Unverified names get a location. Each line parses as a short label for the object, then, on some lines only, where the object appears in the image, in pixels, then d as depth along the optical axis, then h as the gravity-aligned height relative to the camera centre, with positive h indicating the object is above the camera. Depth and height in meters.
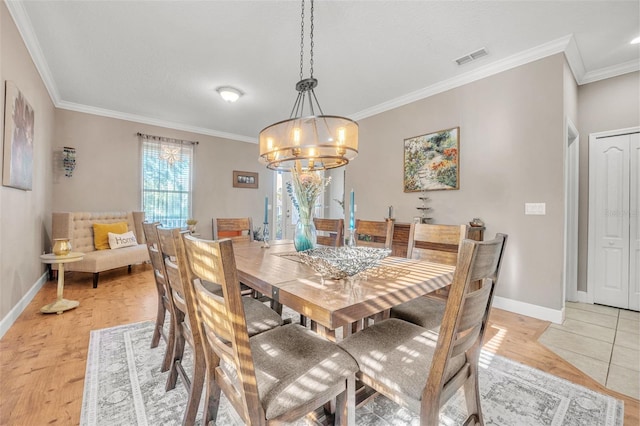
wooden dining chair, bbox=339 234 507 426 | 0.82 -0.54
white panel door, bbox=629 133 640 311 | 2.88 -0.02
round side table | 2.64 -0.88
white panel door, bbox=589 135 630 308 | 2.95 +0.03
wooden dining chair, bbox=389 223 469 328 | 1.55 -0.28
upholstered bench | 3.49 -0.53
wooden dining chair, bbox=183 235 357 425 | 0.80 -0.56
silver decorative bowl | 1.26 -0.22
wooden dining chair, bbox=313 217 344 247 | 2.54 -0.15
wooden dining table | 0.93 -0.30
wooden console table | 2.81 -0.25
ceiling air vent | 2.76 +1.69
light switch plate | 2.68 +0.11
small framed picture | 5.89 +0.75
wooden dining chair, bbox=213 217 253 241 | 2.58 -0.13
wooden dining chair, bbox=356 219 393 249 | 2.13 -0.12
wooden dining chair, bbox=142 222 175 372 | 1.56 -0.40
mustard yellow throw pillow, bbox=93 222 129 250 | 4.00 -0.34
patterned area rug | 1.35 -1.00
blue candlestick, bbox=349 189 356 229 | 1.69 -0.01
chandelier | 1.95 +0.53
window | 4.88 +0.61
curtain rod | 4.77 +1.34
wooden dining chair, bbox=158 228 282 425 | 1.16 -0.57
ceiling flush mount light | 3.56 +1.57
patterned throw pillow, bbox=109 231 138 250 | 4.03 -0.44
